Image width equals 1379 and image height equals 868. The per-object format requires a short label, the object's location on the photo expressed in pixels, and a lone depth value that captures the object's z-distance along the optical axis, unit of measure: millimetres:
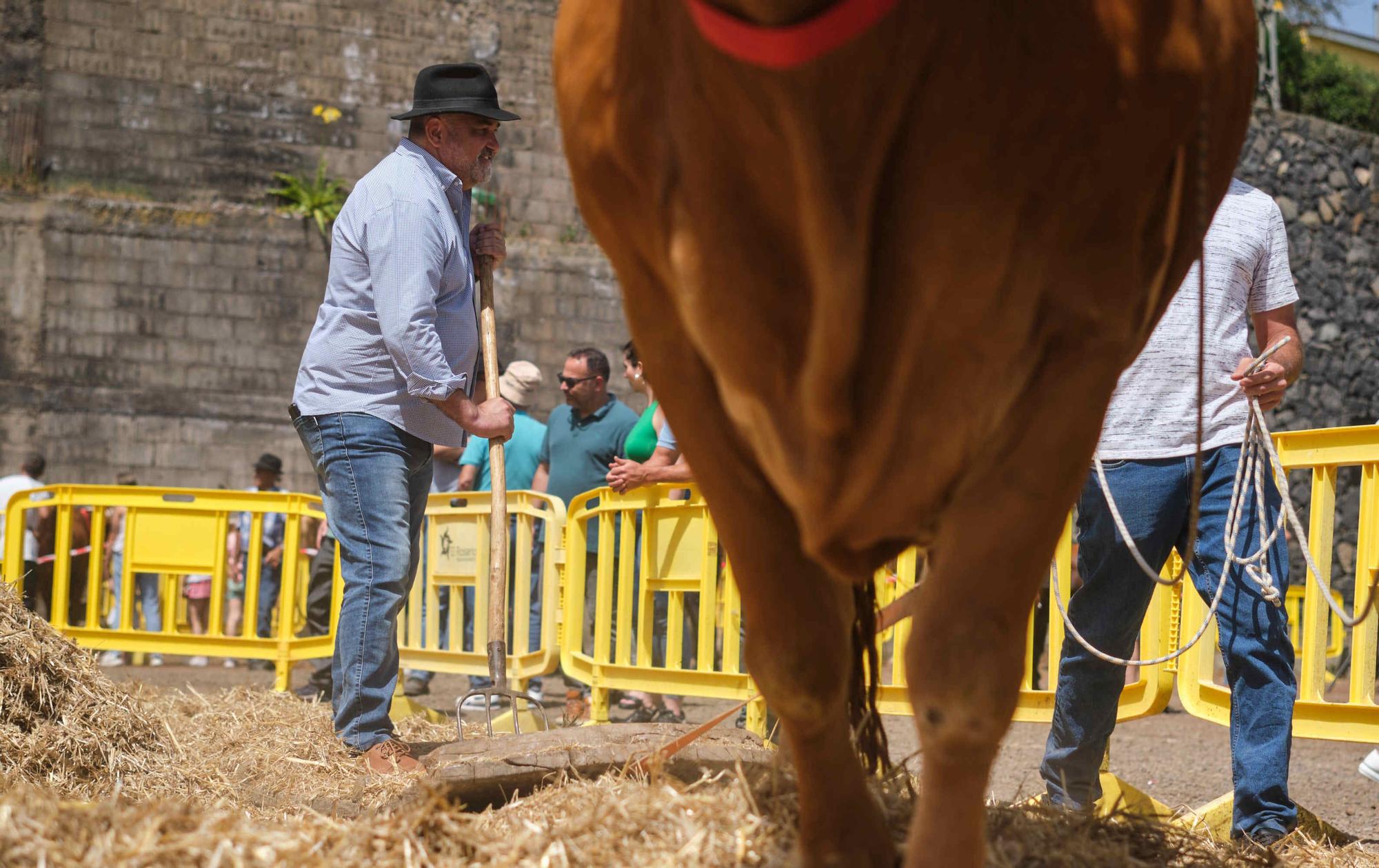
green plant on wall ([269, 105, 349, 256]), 15070
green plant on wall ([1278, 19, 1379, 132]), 19922
